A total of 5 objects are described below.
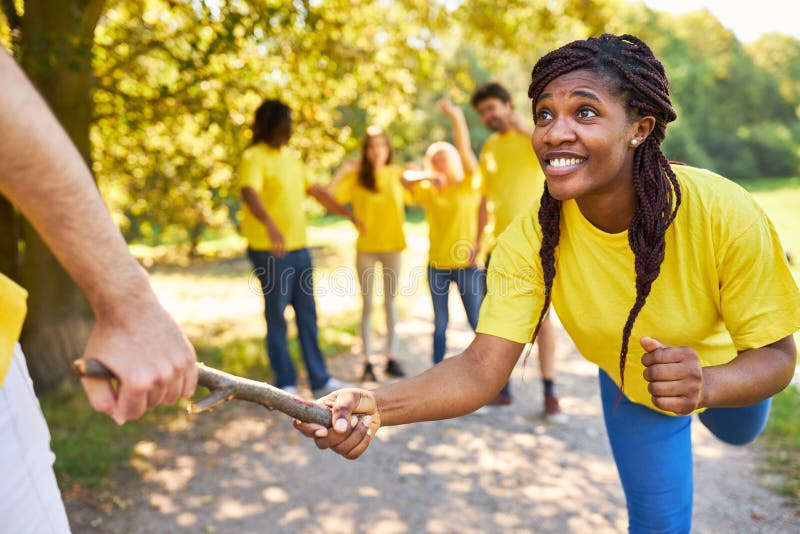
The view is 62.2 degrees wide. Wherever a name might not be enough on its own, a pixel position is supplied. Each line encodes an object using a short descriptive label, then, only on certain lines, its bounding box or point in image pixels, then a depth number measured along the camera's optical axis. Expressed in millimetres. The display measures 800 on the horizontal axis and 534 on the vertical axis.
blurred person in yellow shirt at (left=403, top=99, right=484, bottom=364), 5512
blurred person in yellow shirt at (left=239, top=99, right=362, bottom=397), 5227
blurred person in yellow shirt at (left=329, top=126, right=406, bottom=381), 5961
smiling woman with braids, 1956
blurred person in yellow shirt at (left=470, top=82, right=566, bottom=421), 5105
